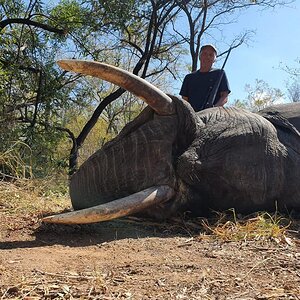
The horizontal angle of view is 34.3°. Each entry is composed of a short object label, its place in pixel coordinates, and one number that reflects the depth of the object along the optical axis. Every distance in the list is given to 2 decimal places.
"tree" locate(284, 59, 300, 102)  24.23
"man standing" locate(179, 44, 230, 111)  5.61
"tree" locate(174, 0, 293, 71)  15.54
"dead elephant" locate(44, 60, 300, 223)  3.69
